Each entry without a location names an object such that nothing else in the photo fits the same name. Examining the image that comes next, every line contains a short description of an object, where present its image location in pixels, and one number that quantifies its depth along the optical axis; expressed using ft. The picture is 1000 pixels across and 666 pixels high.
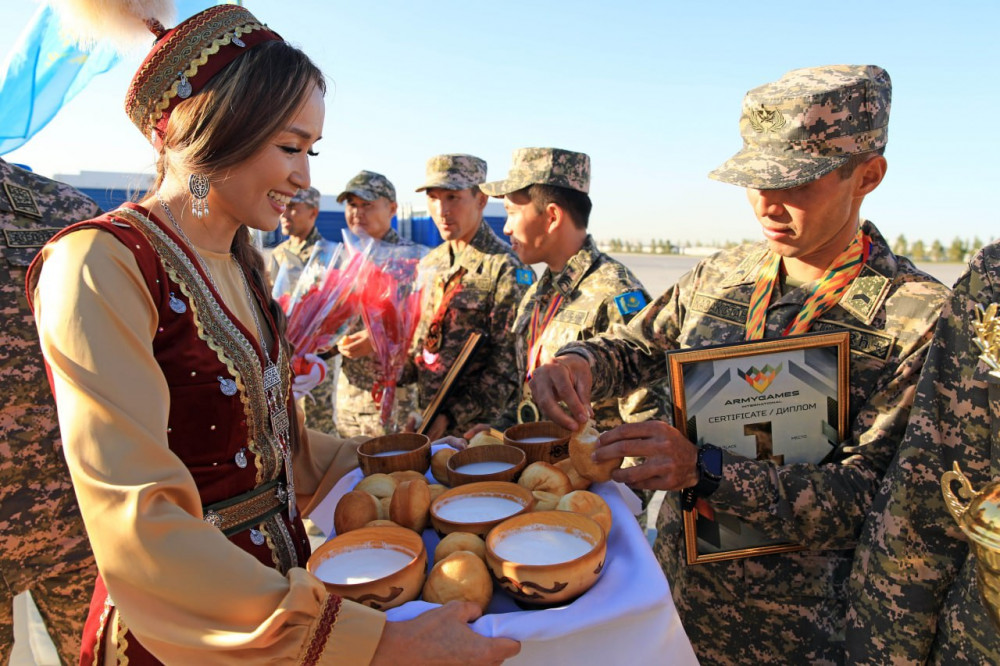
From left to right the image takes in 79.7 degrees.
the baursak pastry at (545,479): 5.69
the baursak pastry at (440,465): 6.34
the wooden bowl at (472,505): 4.88
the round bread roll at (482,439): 6.74
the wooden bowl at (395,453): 6.29
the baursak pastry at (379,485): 5.70
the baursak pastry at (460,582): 4.13
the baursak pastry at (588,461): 5.90
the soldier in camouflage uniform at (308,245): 20.63
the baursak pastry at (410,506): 5.25
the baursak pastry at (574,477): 5.94
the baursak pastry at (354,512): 5.17
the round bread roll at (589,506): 5.05
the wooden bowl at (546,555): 4.02
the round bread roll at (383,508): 5.41
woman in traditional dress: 3.58
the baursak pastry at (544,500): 5.30
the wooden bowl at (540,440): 6.50
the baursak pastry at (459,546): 4.57
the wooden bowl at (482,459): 5.94
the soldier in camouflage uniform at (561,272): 11.07
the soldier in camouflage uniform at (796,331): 6.05
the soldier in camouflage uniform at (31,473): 7.71
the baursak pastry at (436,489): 5.79
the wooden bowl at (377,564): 4.11
